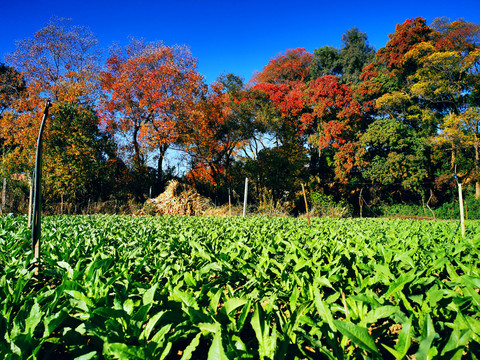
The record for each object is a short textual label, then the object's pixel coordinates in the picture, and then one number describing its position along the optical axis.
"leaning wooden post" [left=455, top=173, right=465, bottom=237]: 3.46
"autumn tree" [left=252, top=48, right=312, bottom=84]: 20.16
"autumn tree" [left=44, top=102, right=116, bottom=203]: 10.83
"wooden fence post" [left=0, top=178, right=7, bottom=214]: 9.38
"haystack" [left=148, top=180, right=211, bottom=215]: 13.20
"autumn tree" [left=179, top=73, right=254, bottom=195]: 15.21
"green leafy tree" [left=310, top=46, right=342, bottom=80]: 21.47
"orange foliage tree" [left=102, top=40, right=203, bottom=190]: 13.75
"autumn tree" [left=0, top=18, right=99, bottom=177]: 11.13
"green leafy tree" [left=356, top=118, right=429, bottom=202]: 15.78
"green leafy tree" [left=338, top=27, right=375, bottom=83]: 20.97
